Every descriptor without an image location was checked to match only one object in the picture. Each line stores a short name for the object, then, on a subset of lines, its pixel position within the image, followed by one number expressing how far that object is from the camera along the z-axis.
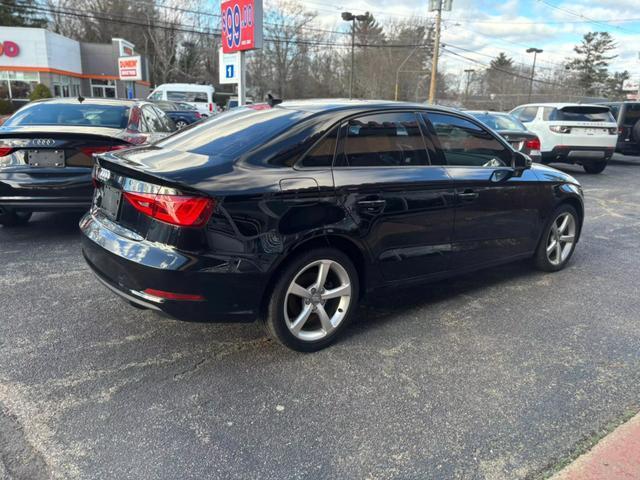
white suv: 11.44
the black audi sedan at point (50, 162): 4.95
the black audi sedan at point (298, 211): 2.71
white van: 23.36
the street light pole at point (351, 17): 35.31
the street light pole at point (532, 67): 51.78
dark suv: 14.45
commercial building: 31.14
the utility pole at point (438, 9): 27.72
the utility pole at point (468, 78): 54.28
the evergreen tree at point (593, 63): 75.81
